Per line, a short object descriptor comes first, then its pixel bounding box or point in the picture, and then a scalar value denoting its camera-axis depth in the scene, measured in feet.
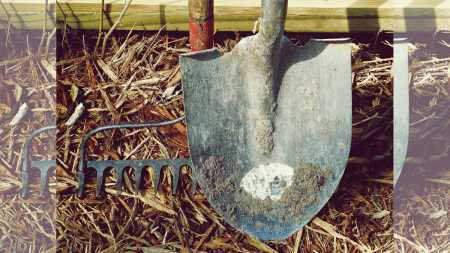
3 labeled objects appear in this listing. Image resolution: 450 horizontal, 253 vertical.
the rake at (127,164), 4.74
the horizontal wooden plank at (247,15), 5.05
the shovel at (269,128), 3.99
